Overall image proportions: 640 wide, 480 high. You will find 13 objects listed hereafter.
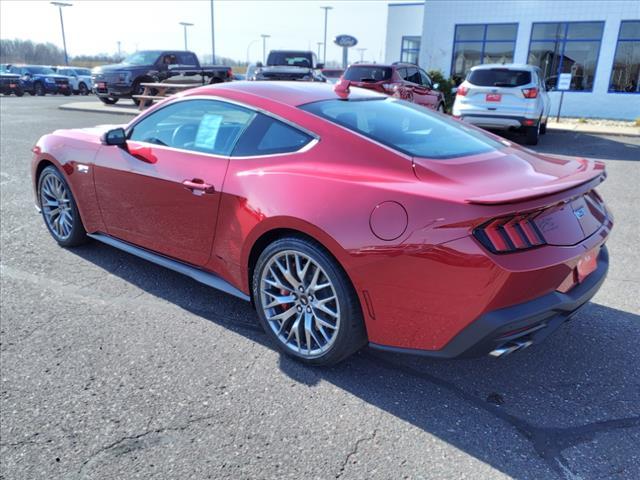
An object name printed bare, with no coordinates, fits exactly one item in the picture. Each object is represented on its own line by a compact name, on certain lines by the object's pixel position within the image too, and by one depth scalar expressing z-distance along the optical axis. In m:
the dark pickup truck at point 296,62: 15.42
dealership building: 18.62
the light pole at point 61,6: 50.60
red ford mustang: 2.27
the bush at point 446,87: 18.31
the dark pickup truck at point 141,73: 18.45
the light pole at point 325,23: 58.06
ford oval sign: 32.78
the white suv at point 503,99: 11.25
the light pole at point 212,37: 41.91
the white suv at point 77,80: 31.38
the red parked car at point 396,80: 11.98
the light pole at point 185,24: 53.52
